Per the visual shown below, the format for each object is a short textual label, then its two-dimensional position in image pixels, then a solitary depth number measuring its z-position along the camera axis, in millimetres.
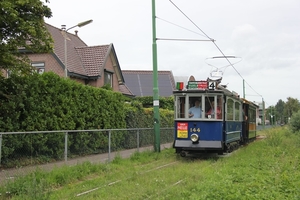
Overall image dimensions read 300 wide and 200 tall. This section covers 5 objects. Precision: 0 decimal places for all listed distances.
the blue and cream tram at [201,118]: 14586
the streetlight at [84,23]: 22016
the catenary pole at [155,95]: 17578
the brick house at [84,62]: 28141
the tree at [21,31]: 10781
